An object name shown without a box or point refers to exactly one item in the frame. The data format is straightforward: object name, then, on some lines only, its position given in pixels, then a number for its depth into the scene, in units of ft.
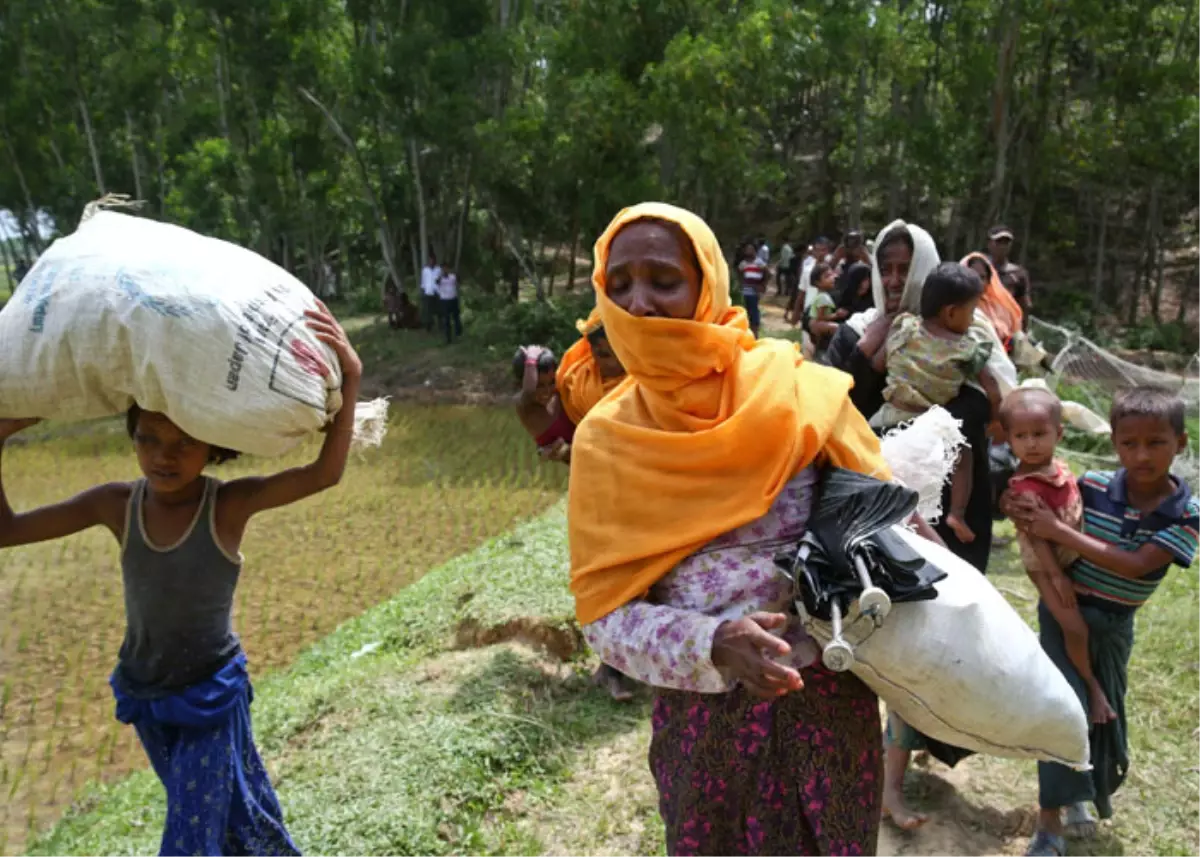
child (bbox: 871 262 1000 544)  10.01
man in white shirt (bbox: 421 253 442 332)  57.77
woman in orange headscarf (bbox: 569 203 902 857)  5.22
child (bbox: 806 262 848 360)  18.65
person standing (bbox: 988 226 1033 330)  23.34
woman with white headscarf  10.48
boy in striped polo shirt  7.82
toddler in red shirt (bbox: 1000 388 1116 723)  8.36
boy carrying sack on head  7.14
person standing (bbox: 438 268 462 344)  55.67
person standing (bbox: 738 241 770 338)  48.85
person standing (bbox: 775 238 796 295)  70.15
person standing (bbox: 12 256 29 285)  95.89
